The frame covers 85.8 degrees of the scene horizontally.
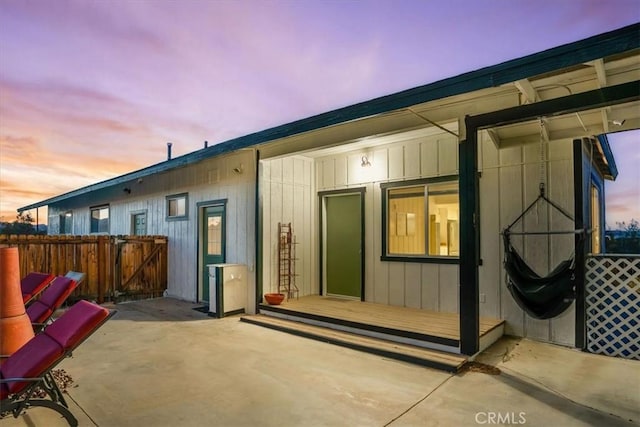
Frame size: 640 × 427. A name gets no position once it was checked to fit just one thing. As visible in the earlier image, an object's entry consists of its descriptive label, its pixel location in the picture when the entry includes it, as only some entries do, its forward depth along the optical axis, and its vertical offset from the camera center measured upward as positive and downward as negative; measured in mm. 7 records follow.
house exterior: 3479 +508
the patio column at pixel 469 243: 3680 -266
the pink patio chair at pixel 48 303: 3920 -954
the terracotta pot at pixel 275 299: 5887 -1360
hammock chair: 3803 -783
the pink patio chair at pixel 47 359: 2270 -959
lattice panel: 3871 -1011
